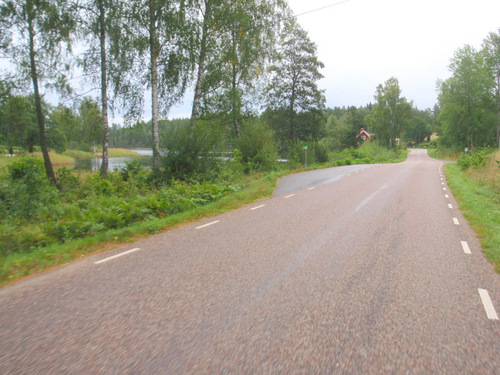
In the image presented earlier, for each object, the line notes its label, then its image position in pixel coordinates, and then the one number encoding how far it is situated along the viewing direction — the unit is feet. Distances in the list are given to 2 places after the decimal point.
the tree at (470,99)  156.66
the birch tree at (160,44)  50.26
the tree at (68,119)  54.34
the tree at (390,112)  211.61
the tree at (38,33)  48.14
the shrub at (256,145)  69.67
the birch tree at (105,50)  49.78
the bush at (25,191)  29.37
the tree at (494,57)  152.15
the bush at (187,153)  47.60
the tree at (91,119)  54.90
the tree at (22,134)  164.27
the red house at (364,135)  235.65
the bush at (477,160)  75.77
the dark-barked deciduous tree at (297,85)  111.65
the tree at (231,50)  55.26
